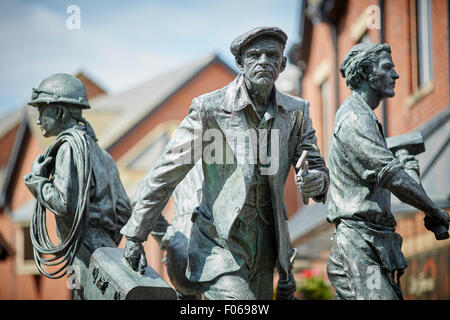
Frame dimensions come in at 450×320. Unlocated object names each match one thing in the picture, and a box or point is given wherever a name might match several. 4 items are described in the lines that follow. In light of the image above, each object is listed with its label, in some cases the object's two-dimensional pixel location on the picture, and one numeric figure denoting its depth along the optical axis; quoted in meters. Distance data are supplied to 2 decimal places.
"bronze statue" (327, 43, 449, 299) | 6.89
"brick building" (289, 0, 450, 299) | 13.80
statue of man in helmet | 8.08
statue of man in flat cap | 7.06
